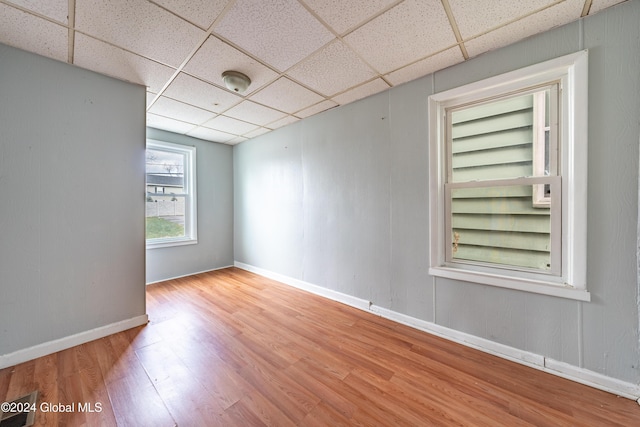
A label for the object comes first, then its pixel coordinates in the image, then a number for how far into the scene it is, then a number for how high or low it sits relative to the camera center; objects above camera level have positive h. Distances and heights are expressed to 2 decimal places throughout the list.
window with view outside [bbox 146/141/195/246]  3.68 +0.30
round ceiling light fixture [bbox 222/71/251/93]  2.10 +1.24
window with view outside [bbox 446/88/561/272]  1.76 +0.26
